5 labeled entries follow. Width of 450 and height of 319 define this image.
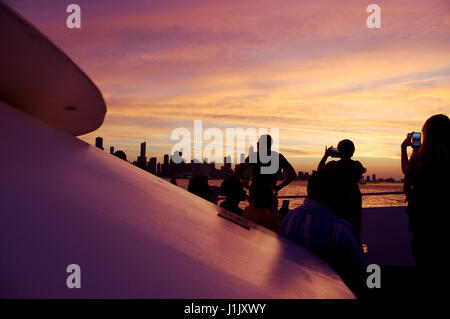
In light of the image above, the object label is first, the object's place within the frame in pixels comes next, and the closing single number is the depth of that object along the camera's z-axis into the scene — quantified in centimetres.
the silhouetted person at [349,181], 342
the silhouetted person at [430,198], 218
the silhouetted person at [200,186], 477
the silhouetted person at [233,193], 389
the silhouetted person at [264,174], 323
